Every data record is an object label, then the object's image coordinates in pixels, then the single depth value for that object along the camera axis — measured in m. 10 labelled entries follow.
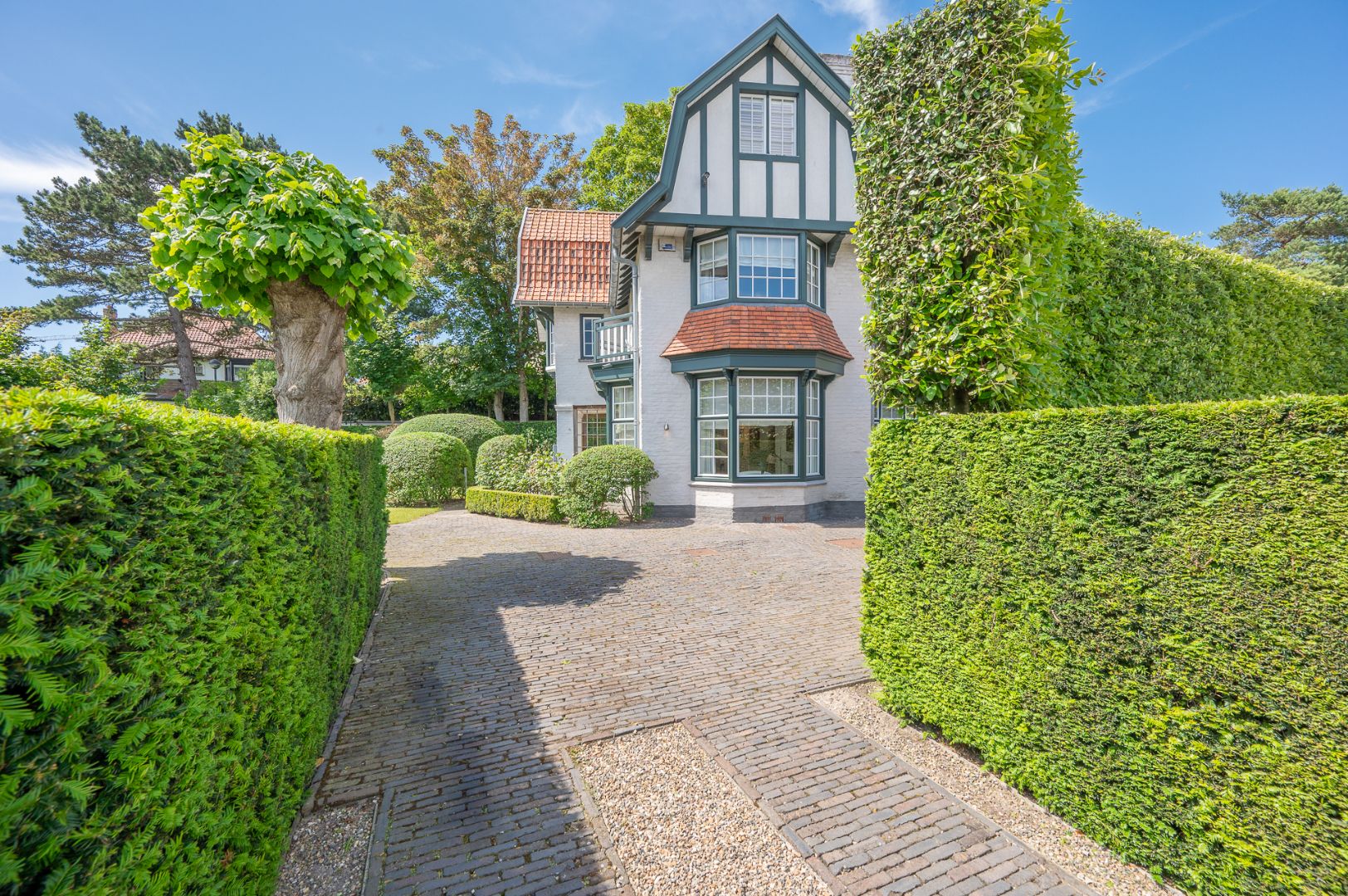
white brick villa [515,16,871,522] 12.77
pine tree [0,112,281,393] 22.36
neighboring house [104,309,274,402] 26.28
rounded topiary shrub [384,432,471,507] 16.23
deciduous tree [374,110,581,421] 27.14
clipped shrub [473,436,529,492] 14.84
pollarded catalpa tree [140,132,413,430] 5.36
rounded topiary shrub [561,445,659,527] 12.75
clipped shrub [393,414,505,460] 19.28
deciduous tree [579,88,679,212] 24.92
